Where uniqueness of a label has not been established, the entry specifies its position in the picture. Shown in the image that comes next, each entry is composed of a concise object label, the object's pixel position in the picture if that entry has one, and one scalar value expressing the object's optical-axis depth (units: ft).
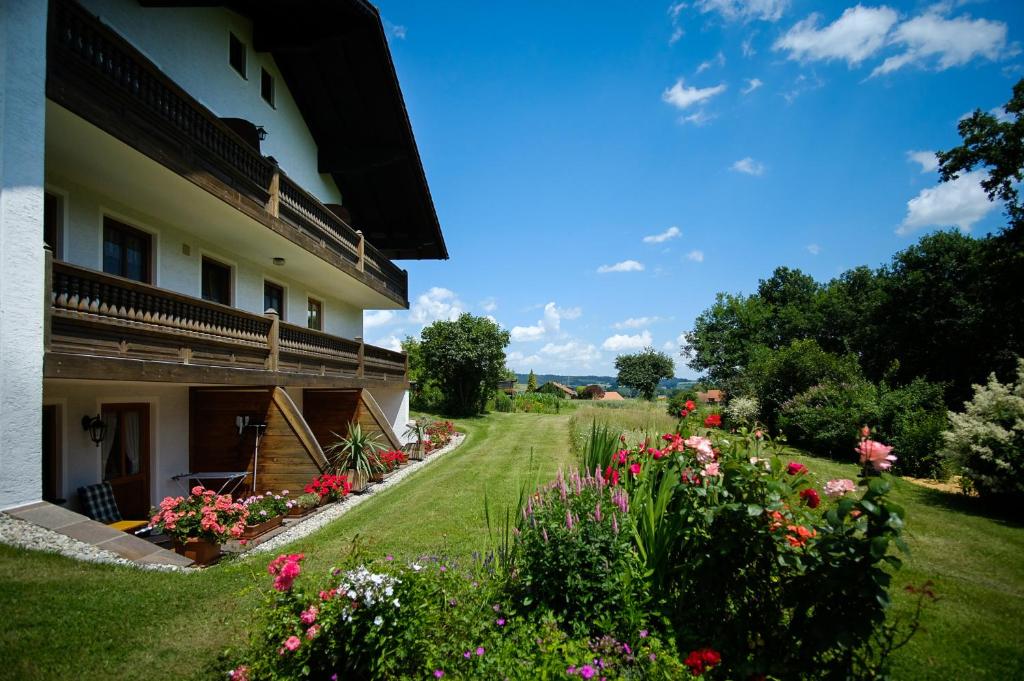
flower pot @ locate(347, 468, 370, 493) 36.94
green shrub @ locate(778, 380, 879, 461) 56.85
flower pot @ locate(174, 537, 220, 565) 20.40
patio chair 24.30
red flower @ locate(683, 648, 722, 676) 10.22
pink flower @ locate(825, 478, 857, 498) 10.43
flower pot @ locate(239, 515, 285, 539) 24.58
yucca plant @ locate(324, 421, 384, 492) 37.19
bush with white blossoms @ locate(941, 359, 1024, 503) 30.45
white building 16.97
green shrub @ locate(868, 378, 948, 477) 44.83
